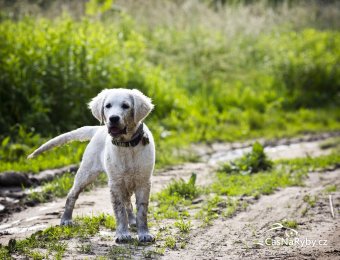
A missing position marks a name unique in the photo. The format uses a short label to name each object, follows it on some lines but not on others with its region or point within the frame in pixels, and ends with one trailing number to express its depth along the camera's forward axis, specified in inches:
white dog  227.5
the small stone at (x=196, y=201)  302.8
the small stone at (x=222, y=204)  292.6
